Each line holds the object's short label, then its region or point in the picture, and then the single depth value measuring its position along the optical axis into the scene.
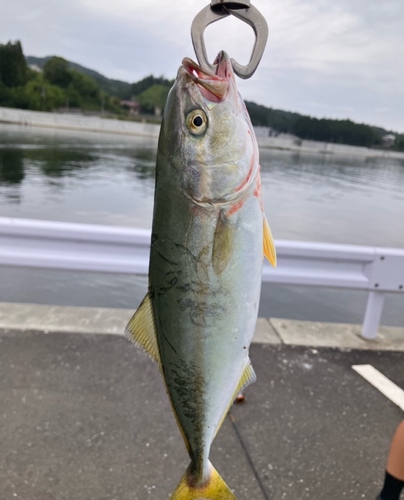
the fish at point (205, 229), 0.32
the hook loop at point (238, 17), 0.32
